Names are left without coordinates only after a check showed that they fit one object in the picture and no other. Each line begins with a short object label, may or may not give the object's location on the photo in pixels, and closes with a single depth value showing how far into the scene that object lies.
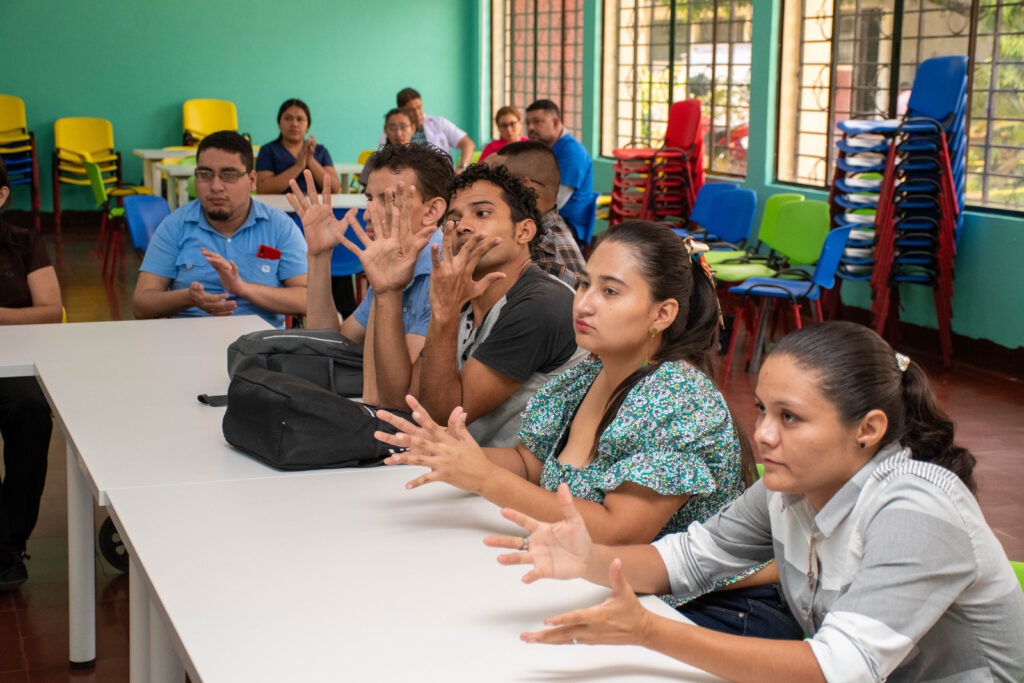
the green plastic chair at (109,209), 8.59
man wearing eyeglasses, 3.74
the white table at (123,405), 2.07
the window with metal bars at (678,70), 8.14
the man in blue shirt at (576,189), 6.65
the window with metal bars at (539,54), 10.85
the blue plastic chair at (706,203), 6.73
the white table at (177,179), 7.94
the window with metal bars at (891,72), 5.65
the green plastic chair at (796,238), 5.68
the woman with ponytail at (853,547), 1.23
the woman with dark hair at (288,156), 7.48
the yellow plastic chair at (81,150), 10.98
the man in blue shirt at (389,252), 2.48
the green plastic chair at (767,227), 6.14
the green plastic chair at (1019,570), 1.48
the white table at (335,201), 6.44
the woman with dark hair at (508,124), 8.64
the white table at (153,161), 9.34
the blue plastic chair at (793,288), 5.23
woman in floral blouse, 1.69
